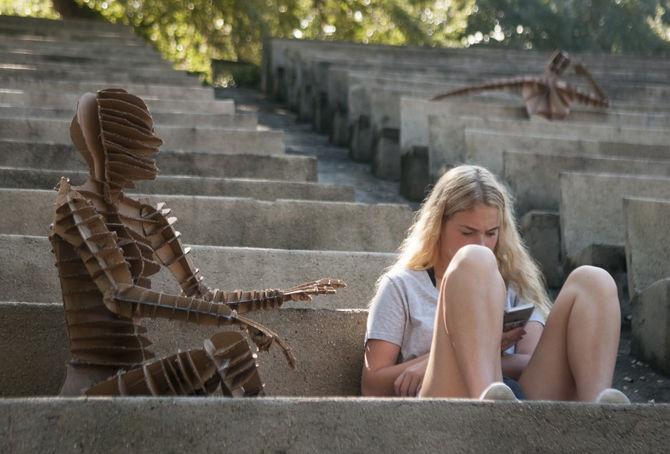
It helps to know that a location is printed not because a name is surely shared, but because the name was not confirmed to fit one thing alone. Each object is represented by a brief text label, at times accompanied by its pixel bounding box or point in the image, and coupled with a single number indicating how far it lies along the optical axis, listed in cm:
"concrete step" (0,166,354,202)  516
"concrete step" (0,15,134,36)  1270
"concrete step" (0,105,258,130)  665
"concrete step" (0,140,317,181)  573
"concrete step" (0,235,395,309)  416
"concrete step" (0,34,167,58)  1045
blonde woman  324
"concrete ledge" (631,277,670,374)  401
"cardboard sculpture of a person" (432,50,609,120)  775
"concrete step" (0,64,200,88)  819
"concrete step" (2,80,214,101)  772
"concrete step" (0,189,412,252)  495
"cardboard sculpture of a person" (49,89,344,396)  273
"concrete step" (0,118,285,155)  619
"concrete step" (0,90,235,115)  718
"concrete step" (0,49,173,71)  947
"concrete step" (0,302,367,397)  345
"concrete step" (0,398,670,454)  248
